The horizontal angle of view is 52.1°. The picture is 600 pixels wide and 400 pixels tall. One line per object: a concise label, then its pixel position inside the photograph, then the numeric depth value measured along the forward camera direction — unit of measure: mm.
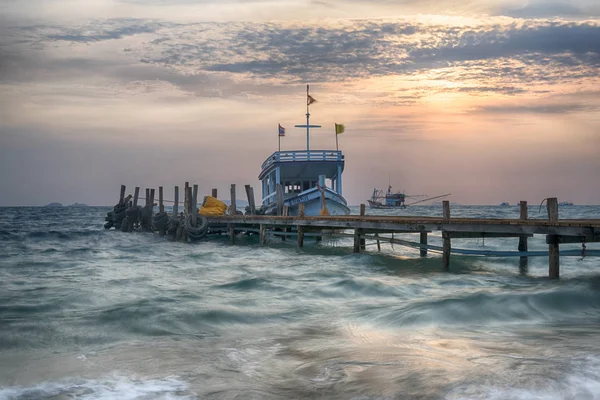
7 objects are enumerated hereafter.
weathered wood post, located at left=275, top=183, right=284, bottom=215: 34750
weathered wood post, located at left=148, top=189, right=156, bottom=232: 47344
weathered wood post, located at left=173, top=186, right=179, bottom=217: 41719
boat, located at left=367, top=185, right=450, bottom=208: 151000
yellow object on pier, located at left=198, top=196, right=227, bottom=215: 38969
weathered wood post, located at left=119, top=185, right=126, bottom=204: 51188
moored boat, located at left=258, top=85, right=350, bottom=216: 34469
